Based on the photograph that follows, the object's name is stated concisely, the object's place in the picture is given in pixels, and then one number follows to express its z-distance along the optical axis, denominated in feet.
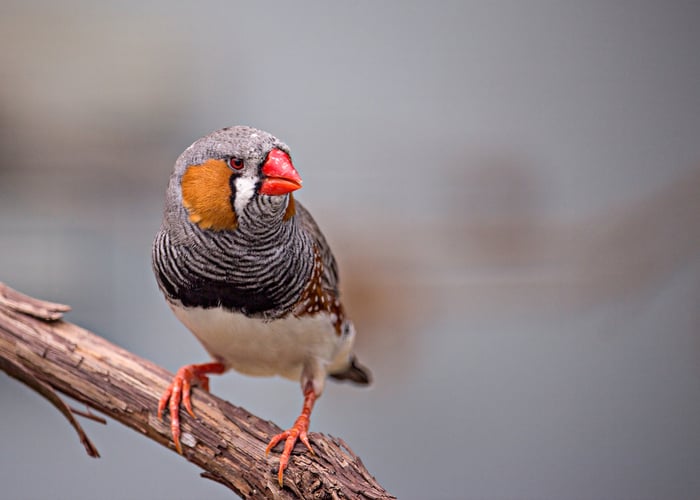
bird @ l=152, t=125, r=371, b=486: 6.83
